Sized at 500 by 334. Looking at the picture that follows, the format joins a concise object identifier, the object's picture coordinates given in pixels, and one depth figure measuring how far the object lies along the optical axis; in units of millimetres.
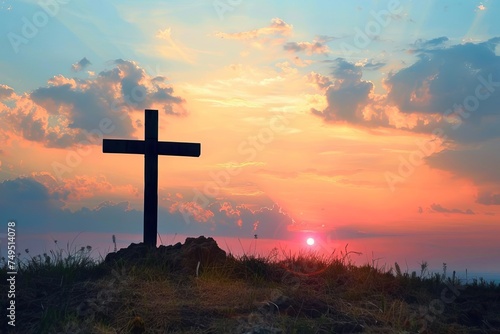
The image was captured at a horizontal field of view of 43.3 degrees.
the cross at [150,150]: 13859
